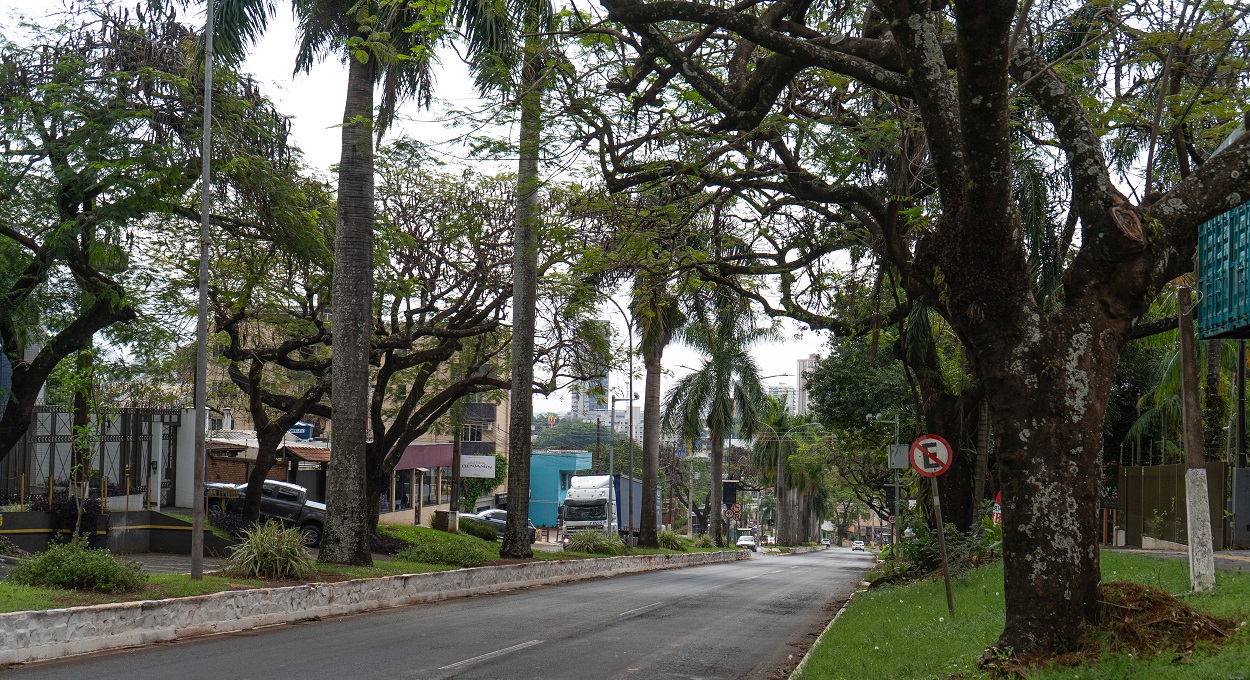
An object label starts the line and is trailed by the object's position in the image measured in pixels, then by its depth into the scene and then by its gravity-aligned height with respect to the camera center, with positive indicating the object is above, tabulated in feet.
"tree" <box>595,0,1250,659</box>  26.84 +5.12
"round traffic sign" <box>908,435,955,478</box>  49.37 -0.74
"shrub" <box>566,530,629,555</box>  111.55 -11.69
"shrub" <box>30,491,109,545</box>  71.92 -5.28
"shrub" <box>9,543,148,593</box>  43.09 -5.77
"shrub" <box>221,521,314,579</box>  53.98 -6.46
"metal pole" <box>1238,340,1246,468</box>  69.05 +2.30
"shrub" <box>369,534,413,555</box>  90.50 -9.72
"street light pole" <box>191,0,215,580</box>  48.93 +5.15
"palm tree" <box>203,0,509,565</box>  63.67 +12.19
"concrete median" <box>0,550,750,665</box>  35.09 -7.62
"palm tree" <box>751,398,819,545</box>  215.72 -1.25
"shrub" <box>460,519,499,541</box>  128.77 -11.66
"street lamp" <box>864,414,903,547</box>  115.44 +2.41
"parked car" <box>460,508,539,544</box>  160.06 -13.11
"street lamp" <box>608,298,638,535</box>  120.77 +12.43
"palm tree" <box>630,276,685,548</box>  123.54 +5.33
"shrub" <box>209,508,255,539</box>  85.90 -7.25
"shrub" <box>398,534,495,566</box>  76.59 -8.82
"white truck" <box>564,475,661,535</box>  169.99 -11.08
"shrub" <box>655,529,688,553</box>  142.72 -14.36
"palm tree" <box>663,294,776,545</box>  156.25 +6.31
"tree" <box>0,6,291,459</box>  57.93 +16.22
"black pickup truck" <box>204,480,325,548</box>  98.37 -6.78
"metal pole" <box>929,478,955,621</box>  44.62 -5.41
